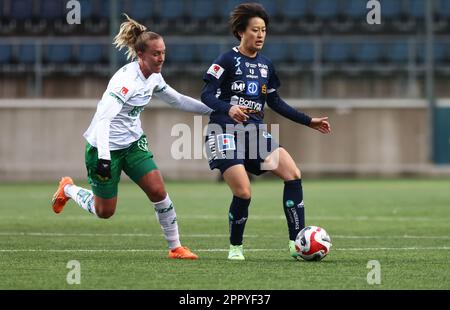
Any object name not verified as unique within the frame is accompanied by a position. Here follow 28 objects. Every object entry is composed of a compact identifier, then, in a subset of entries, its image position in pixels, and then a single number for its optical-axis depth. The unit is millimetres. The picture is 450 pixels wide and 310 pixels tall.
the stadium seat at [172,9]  33906
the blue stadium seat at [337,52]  32469
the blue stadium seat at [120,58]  32903
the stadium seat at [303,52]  32344
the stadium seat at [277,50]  32312
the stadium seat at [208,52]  32000
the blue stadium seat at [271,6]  33719
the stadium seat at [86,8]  34031
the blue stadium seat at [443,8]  33719
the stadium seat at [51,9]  33969
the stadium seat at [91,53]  32500
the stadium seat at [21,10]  34156
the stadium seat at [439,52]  32219
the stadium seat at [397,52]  32188
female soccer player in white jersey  9477
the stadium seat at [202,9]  33906
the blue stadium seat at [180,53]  32219
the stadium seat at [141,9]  33938
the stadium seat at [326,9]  33719
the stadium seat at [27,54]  32312
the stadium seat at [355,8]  33312
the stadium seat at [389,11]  33344
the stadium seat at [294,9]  33719
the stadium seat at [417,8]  33594
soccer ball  9297
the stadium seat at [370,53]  32312
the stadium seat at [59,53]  32344
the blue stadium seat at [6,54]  32275
